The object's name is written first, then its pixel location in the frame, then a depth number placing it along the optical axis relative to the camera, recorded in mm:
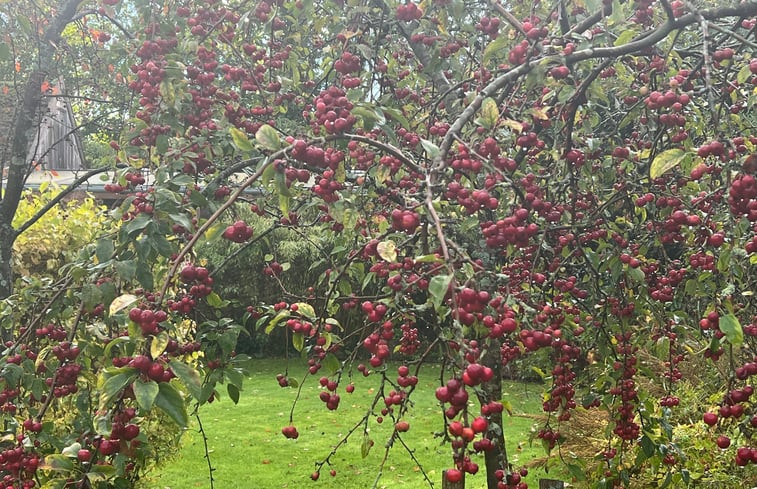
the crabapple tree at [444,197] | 1532
